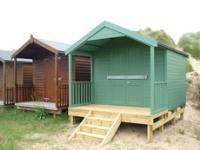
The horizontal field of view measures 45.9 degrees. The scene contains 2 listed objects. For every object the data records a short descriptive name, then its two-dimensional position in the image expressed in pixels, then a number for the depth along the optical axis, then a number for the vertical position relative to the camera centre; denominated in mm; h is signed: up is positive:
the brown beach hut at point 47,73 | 9031 +284
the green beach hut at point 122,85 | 6684 -217
